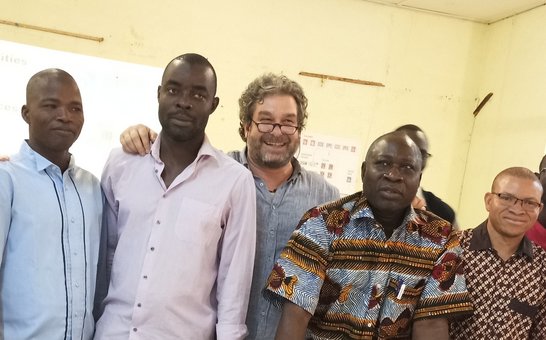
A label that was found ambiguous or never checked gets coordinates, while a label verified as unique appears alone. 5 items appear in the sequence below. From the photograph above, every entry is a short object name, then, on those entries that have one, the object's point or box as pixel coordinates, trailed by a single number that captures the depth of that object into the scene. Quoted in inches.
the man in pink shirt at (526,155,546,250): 86.0
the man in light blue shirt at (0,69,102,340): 54.8
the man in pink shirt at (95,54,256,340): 61.1
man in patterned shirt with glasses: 70.7
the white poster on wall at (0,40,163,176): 145.0
